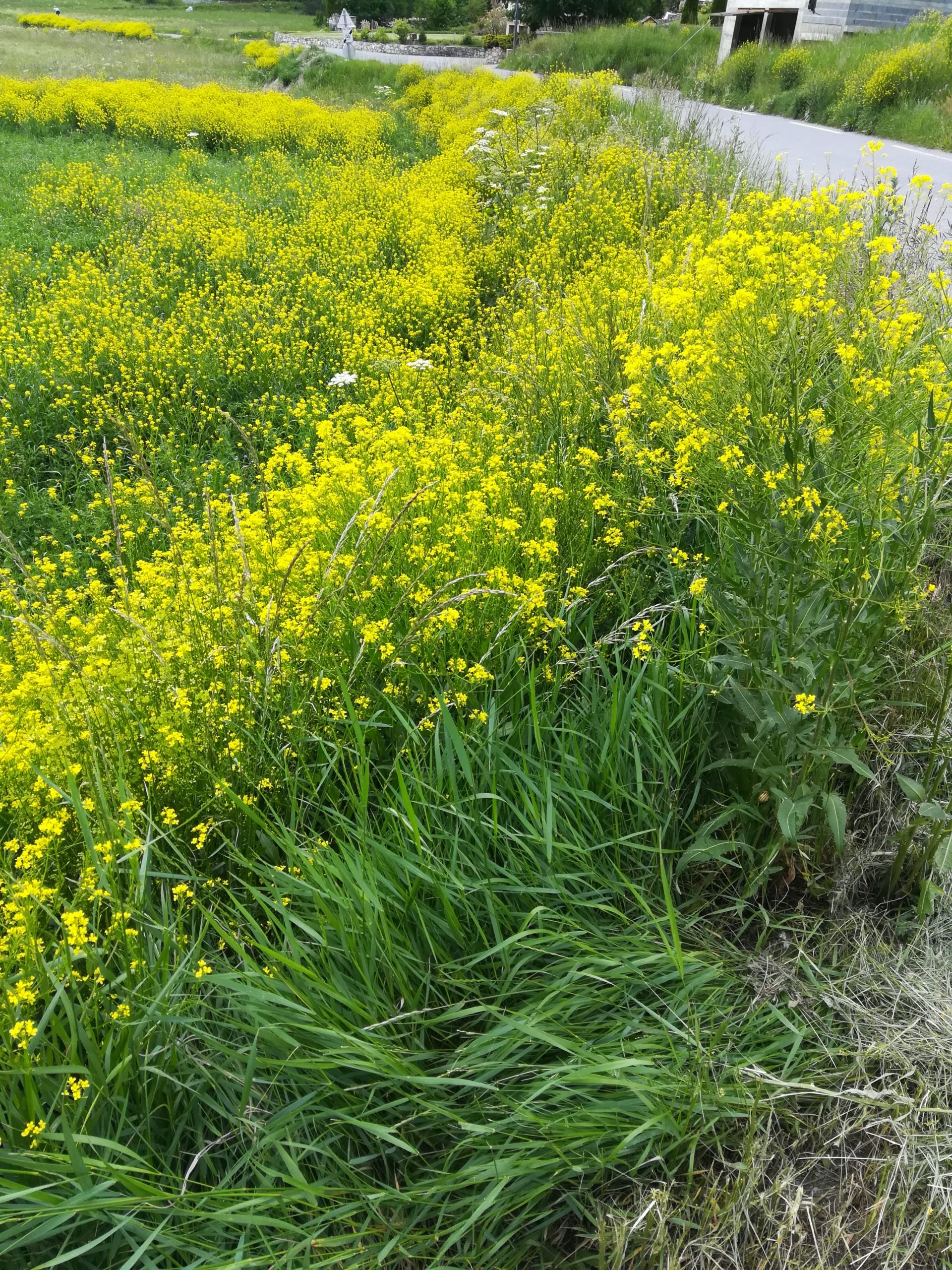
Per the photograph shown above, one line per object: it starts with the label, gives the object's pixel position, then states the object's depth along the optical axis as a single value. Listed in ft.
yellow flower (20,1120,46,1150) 4.39
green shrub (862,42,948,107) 44.83
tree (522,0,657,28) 106.22
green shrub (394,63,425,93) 66.95
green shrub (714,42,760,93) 62.39
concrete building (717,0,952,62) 70.13
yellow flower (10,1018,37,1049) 4.60
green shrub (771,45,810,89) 56.49
